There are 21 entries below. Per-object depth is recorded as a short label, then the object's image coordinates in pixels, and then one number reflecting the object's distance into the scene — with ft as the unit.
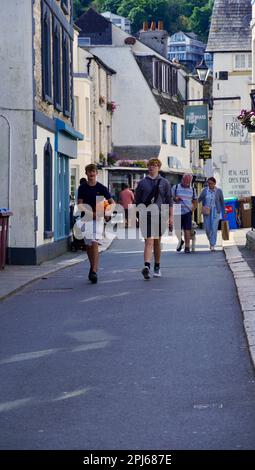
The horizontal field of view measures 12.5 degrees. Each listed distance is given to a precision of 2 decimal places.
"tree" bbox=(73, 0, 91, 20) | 366.47
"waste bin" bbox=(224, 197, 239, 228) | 128.26
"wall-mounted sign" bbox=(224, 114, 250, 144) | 186.13
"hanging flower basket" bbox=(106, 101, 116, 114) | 190.90
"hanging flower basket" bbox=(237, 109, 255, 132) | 69.46
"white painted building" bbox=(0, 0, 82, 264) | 71.20
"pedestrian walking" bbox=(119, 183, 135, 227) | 141.13
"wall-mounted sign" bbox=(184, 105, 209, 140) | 146.20
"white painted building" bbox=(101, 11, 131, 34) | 366.39
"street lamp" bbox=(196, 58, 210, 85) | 146.00
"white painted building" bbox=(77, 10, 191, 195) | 206.08
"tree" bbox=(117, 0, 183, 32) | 420.36
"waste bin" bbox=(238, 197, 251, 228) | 129.39
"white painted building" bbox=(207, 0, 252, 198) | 187.52
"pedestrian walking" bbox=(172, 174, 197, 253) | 77.15
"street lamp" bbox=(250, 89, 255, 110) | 74.71
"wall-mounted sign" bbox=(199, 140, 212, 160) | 146.61
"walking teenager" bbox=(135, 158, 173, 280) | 55.72
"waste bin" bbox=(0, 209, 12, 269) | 65.67
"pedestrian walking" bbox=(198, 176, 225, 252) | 80.23
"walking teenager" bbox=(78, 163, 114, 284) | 55.47
